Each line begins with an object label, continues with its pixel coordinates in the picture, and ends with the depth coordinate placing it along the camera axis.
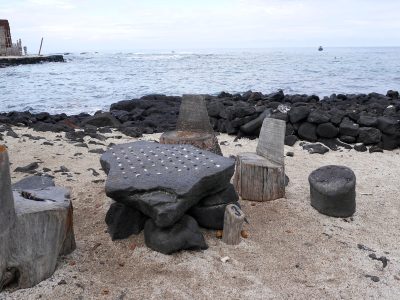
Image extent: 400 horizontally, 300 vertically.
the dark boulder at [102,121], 11.82
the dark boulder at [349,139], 9.27
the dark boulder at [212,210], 4.44
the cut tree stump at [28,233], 3.15
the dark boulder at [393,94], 16.72
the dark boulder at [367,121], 9.51
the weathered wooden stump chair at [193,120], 6.36
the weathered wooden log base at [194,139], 5.96
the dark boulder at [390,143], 8.93
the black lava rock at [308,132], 9.51
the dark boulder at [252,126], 9.82
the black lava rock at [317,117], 9.55
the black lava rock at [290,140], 9.17
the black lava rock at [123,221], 4.35
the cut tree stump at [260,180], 5.50
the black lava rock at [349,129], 9.28
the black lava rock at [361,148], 8.73
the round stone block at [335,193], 5.14
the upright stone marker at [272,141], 5.87
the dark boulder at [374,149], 8.66
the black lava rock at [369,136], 9.05
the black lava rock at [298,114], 9.78
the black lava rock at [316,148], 8.58
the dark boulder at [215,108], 11.14
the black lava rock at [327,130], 9.41
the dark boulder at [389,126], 9.01
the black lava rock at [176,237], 4.05
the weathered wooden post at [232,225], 4.26
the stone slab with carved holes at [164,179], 3.92
